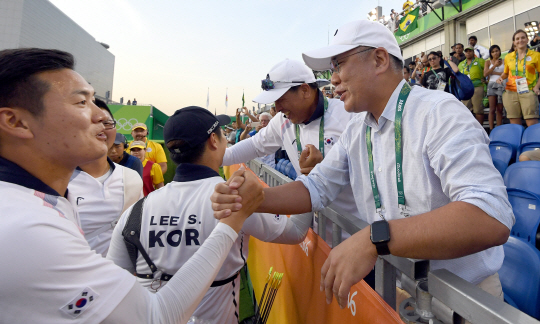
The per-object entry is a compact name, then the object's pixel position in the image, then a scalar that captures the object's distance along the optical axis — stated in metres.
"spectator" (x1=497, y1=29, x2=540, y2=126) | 5.88
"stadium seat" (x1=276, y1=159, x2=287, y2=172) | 6.27
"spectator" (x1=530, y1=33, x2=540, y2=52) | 7.84
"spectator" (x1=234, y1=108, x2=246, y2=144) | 5.32
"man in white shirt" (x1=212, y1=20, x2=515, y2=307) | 0.95
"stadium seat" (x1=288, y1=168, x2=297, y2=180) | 5.25
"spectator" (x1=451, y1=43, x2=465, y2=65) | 8.95
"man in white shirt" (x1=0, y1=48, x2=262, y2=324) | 0.75
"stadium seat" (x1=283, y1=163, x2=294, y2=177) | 5.37
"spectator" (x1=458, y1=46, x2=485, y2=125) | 7.81
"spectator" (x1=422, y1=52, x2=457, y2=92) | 6.07
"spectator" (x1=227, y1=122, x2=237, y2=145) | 12.47
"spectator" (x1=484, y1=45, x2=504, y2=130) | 7.29
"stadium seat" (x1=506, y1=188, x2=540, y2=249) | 2.61
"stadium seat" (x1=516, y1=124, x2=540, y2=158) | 4.66
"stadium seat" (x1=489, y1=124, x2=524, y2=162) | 5.31
